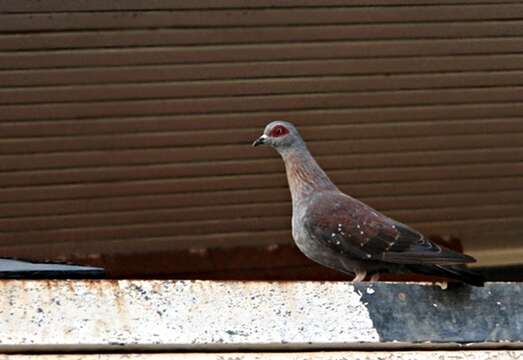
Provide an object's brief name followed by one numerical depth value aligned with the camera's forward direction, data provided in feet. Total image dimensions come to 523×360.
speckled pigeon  36.52
